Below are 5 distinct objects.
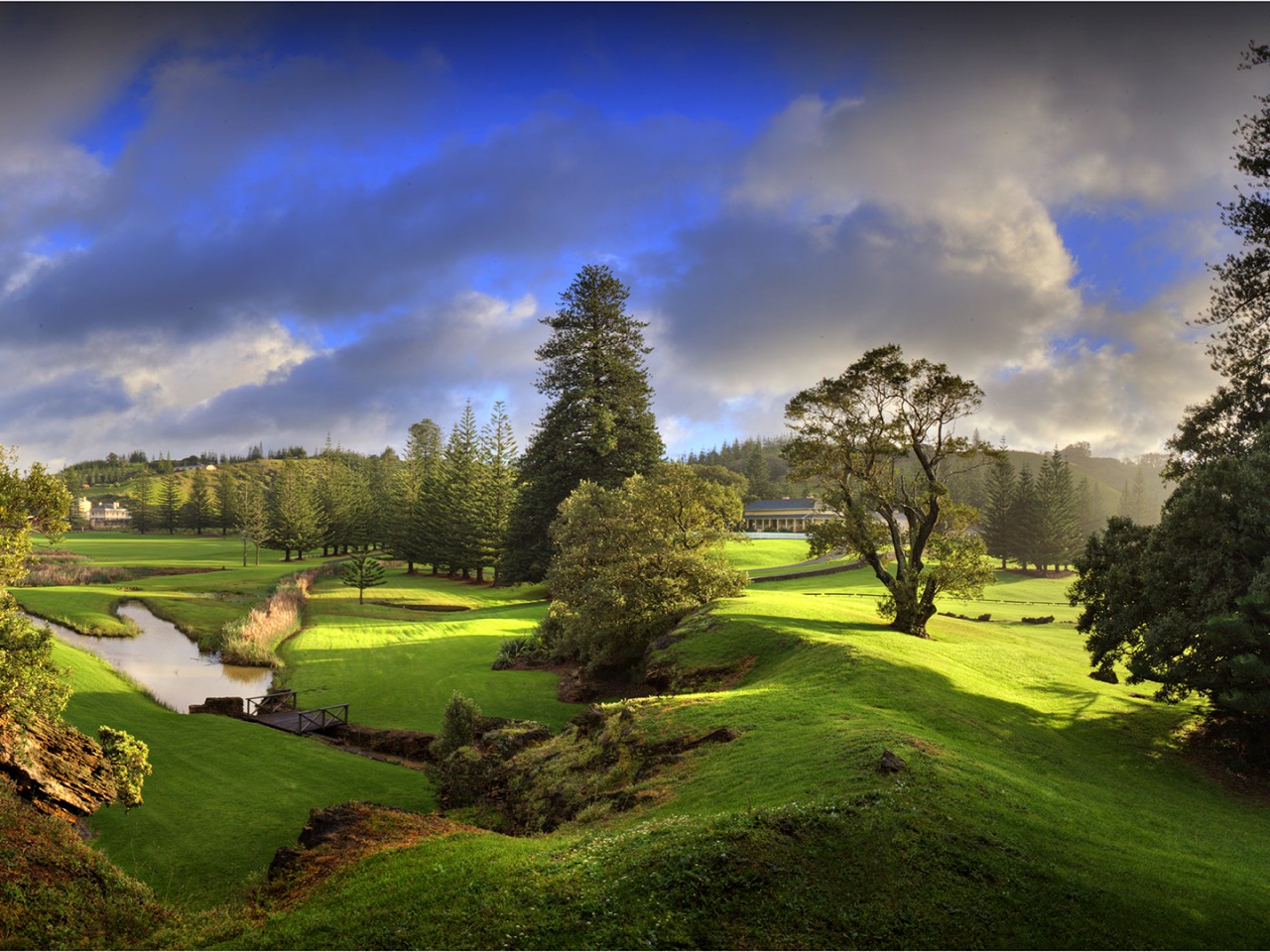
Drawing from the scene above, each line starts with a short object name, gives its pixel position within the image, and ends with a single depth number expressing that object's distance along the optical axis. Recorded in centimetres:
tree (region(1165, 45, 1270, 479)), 1919
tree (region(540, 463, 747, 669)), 2639
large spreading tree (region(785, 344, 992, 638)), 2539
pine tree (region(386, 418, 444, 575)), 7250
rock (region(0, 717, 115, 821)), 1348
